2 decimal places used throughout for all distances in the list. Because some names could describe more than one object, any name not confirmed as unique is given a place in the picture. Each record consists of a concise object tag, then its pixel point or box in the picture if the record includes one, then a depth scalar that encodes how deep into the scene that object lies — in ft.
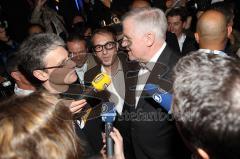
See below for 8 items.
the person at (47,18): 11.21
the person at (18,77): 5.03
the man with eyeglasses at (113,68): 5.67
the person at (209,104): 2.09
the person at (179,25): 10.16
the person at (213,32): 5.39
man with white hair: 4.59
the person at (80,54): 6.48
